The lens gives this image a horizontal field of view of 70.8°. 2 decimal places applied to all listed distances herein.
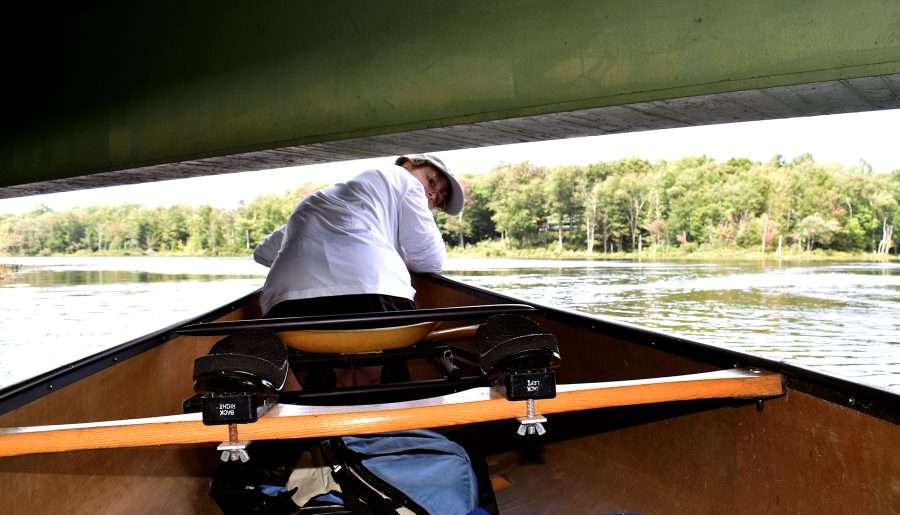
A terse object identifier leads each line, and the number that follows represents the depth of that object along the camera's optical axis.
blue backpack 1.54
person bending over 2.30
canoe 1.12
